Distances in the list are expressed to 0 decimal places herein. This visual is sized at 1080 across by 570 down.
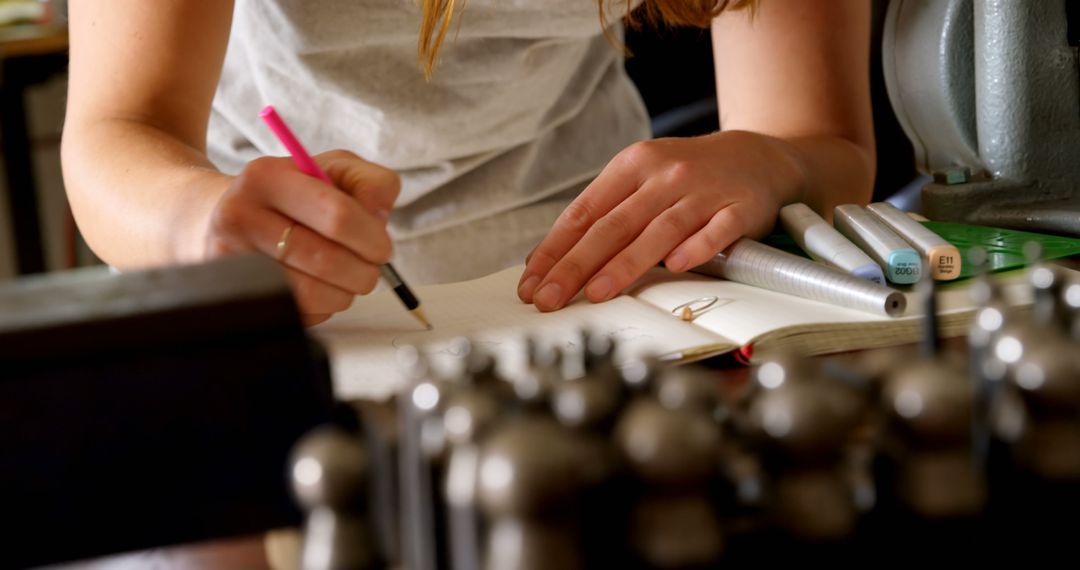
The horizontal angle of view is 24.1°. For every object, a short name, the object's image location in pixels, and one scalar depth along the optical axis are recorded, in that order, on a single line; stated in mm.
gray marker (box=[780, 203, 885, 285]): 1154
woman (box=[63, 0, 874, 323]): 1142
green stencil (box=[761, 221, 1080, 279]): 1177
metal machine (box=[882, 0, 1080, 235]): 1295
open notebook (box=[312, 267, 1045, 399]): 1091
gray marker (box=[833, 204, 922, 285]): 1156
